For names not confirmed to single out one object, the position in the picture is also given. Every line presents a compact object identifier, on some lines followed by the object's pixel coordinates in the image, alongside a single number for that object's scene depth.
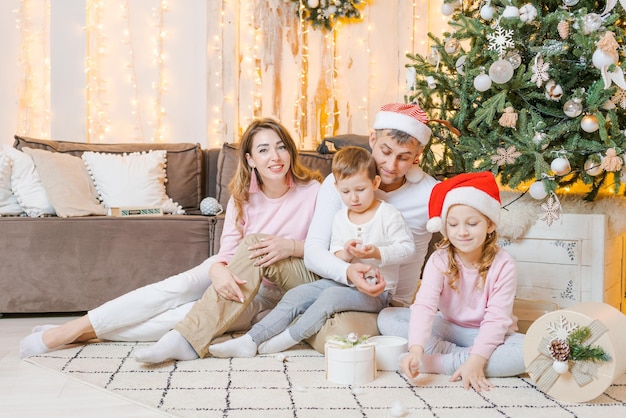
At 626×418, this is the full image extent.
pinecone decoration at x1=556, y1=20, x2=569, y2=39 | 2.50
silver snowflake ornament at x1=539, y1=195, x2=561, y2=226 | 2.59
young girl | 2.03
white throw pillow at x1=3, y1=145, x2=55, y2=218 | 3.23
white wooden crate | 2.70
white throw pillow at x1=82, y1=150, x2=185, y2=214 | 3.53
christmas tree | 2.48
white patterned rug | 1.75
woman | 2.35
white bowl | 2.14
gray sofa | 3.05
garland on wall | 4.50
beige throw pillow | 3.21
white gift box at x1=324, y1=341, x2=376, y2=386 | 1.99
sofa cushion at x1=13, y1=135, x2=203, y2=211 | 3.74
